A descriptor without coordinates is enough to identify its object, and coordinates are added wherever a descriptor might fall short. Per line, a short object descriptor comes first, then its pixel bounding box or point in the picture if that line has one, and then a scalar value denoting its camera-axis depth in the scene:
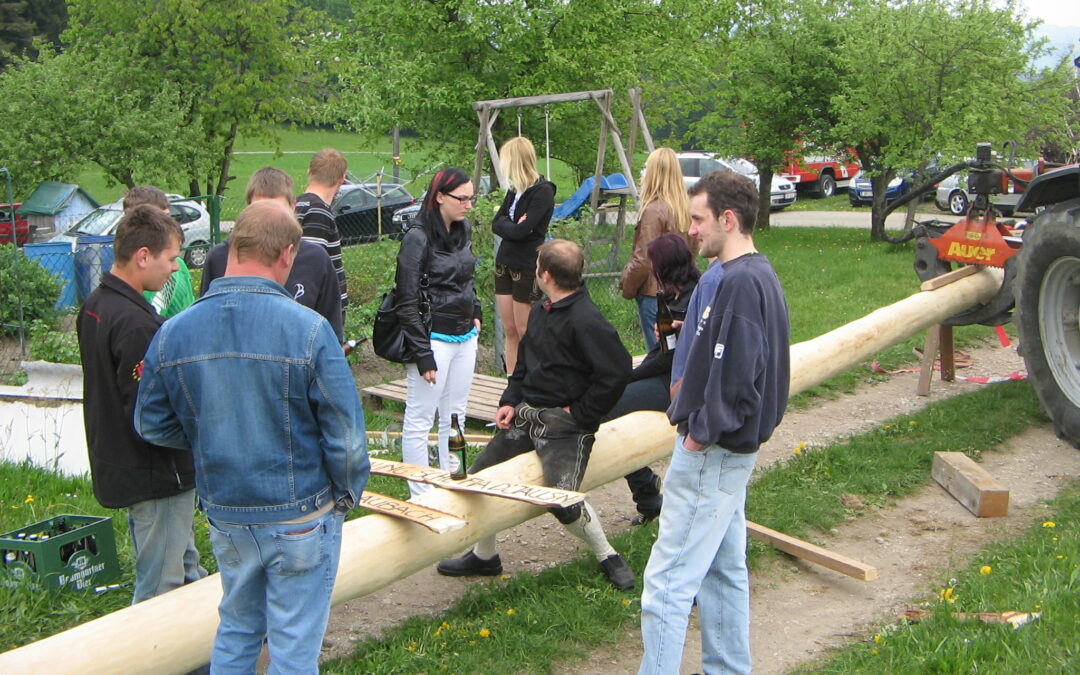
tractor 6.55
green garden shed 18.78
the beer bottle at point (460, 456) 4.46
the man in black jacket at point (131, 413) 3.62
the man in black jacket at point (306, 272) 4.45
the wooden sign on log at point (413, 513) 4.01
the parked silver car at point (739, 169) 25.88
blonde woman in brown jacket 6.30
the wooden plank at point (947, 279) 7.58
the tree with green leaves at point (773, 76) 17.95
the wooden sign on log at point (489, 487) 4.23
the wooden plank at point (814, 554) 4.95
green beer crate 4.47
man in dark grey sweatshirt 3.45
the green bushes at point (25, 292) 10.75
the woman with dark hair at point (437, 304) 5.33
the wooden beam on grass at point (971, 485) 5.79
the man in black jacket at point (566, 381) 4.59
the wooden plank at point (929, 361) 8.08
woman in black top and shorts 7.26
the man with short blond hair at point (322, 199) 4.98
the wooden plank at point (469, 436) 6.97
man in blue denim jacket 2.90
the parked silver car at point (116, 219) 18.06
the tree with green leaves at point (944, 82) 15.05
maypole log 3.27
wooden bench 7.52
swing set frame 10.48
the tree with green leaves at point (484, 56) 14.50
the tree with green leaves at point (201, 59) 20.14
